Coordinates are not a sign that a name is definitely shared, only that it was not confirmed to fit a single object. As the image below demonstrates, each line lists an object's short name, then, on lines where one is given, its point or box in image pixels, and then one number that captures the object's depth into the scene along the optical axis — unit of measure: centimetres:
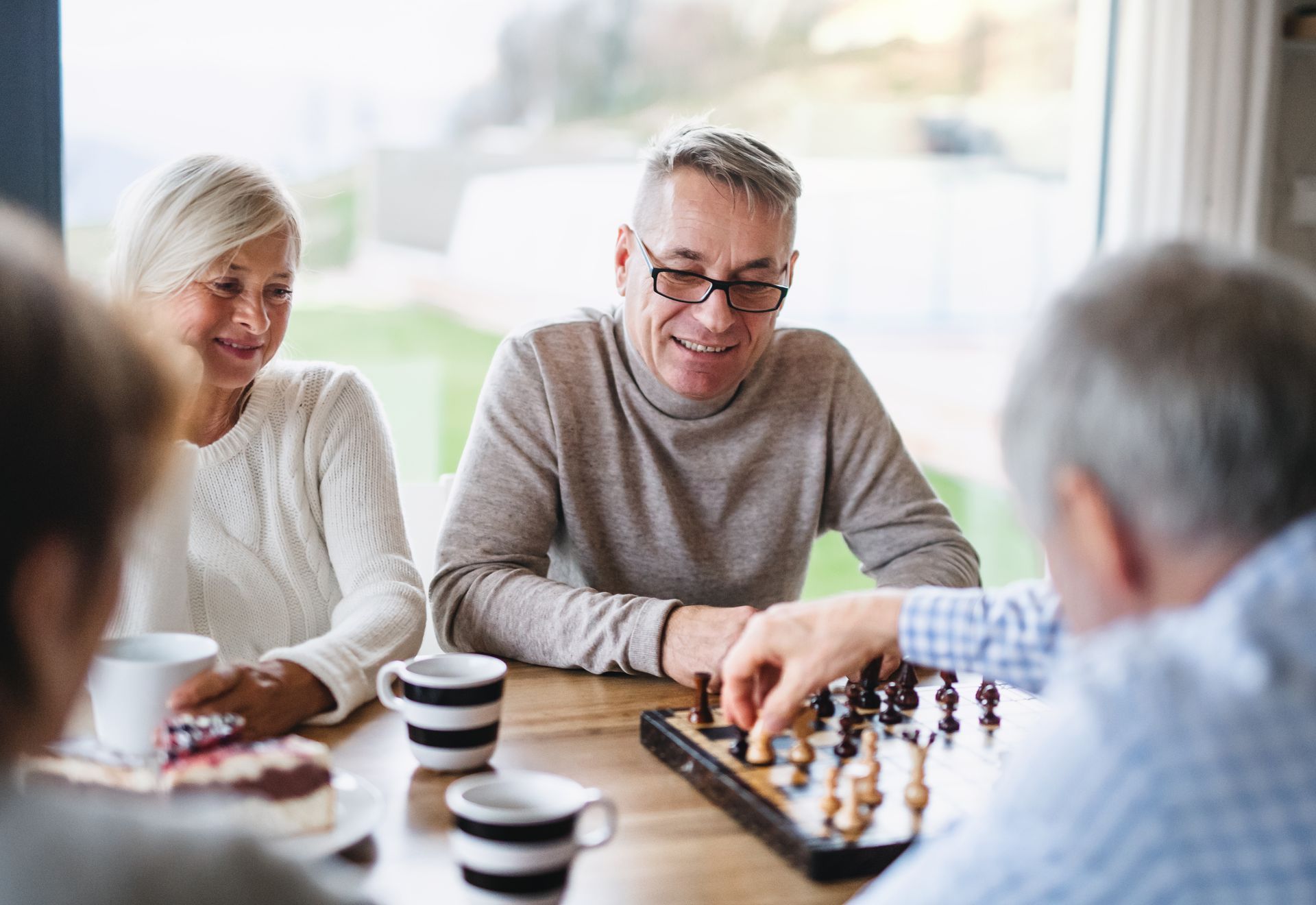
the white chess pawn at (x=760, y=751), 132
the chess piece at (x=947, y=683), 152
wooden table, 107
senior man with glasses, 205
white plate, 110
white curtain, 371
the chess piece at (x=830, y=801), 118
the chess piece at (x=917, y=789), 121
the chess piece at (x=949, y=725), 145
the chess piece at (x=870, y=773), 120
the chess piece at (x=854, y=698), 150
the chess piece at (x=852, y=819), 115
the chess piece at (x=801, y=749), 131
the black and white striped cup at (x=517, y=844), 98
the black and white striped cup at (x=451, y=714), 129
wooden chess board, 112
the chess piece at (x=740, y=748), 133
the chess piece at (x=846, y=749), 136
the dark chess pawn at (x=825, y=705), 150
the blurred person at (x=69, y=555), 58
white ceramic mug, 123
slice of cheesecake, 108
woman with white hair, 184
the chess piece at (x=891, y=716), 147
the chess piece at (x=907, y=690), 153
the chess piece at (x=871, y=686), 153
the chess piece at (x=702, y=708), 145
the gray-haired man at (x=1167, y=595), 73
